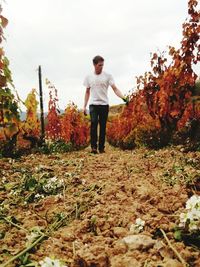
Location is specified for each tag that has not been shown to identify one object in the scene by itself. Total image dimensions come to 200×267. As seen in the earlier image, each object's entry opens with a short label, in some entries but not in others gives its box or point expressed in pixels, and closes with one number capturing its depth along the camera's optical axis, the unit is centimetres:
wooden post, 596
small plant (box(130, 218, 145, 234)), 141
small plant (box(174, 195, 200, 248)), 129
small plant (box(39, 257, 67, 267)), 106
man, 436
